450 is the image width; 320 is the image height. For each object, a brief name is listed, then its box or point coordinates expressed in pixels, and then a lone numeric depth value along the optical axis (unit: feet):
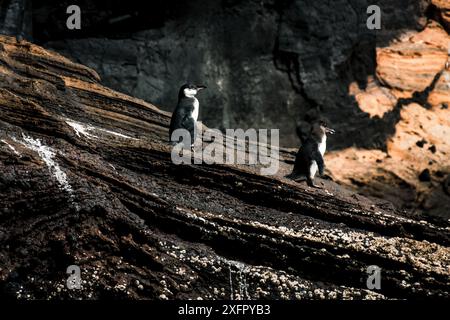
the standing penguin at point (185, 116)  52.37
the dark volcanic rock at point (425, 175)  84.53
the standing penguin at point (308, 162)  50.42
